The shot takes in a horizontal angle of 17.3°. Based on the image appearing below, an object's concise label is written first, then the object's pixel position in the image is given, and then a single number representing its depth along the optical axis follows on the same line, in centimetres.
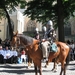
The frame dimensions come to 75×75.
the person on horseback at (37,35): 1262
